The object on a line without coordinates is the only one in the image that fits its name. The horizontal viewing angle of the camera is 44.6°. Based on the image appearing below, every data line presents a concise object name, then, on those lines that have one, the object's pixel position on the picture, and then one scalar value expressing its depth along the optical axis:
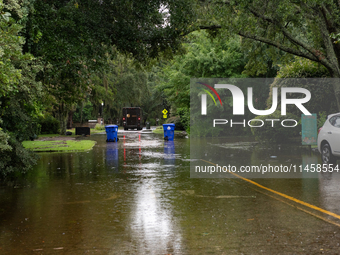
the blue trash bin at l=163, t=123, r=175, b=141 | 32.12
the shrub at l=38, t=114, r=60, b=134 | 43.22
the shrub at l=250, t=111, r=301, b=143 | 25.31
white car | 14.19
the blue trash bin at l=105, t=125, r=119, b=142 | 31.62
